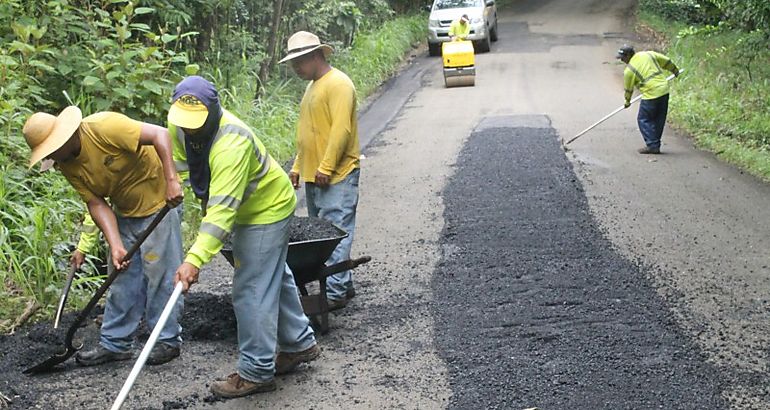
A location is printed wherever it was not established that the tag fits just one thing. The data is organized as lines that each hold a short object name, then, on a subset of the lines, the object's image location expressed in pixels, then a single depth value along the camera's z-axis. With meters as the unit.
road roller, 19.38
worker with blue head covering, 4.54
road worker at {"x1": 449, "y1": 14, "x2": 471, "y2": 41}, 21.62
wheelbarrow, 5.59
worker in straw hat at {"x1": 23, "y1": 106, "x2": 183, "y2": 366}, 5.07
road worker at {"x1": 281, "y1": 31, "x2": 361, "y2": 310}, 6.25
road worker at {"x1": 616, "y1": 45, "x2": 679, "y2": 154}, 12.90
